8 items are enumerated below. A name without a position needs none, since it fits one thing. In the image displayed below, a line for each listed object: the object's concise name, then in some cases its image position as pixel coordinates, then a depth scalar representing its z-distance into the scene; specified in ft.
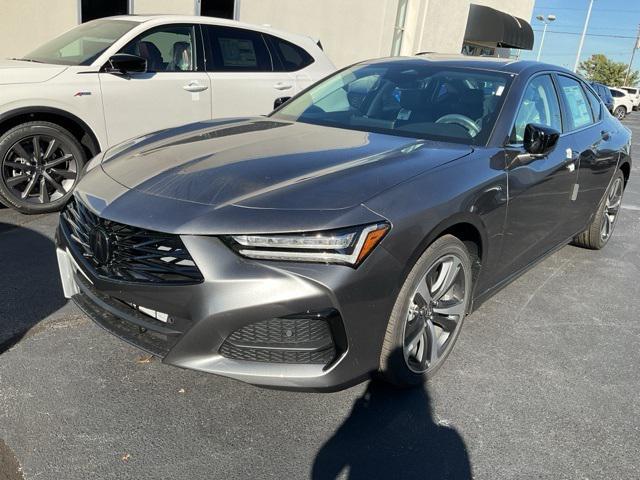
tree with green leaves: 205.05
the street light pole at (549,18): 154.20
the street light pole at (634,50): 207.51
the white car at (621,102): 101.24
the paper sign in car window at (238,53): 19.30
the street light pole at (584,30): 132.46
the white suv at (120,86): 15.15
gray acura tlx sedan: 6.95
